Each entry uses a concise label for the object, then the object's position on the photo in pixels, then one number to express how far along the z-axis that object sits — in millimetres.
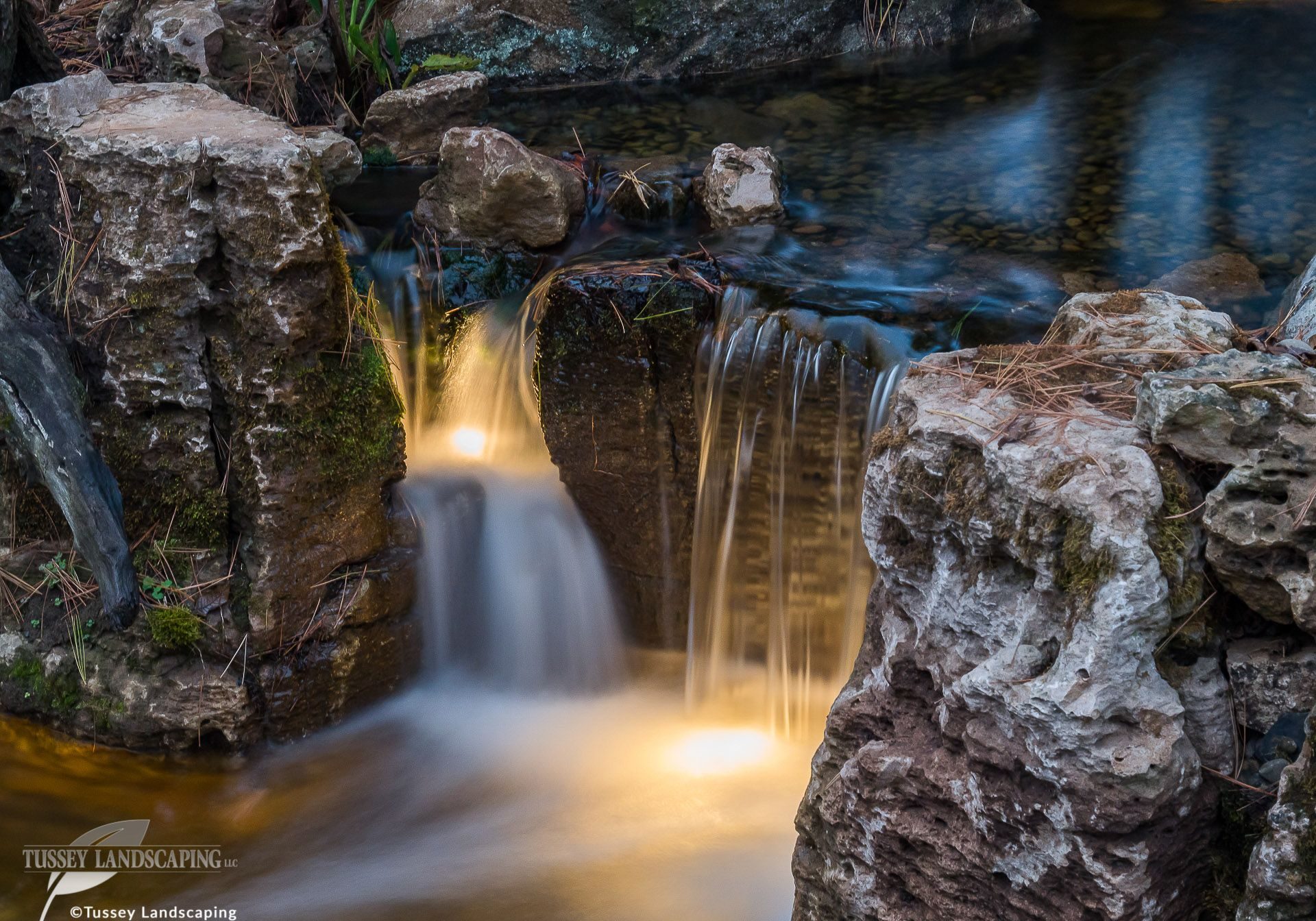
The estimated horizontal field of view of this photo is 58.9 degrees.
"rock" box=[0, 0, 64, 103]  4398
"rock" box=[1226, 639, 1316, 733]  2199
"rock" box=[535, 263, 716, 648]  4336
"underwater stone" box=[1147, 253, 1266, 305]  4703
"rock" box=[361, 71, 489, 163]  6250
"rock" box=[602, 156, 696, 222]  5562
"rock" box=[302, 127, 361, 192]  4980
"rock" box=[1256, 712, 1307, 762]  2199
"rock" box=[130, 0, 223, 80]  6188
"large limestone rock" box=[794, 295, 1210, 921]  2145
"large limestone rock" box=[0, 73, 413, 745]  3693
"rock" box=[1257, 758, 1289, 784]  2199
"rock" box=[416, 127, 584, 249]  5133
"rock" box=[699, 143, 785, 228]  5406
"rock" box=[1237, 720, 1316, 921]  1991
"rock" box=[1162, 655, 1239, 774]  2236
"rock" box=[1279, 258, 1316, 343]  2975
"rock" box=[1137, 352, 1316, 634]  2148
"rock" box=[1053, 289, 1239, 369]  2666
